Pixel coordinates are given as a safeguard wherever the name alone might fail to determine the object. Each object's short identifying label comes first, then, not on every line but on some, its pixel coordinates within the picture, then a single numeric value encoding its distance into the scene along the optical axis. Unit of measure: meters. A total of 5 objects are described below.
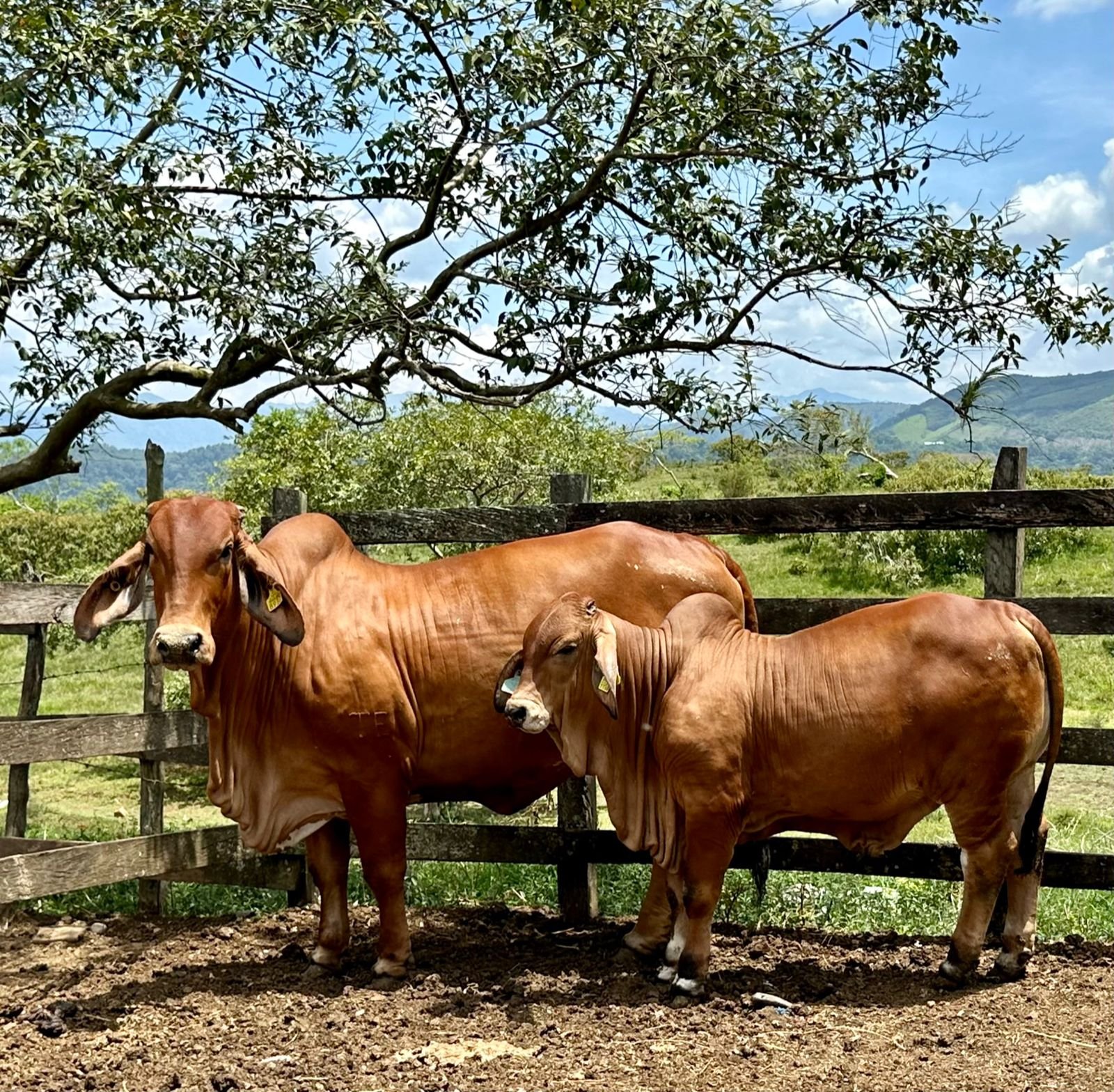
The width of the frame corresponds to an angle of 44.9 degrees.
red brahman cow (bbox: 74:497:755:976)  5.63
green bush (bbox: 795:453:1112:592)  18.58
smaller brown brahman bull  5.18
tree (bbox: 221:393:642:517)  11.87
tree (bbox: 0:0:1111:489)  6.83
